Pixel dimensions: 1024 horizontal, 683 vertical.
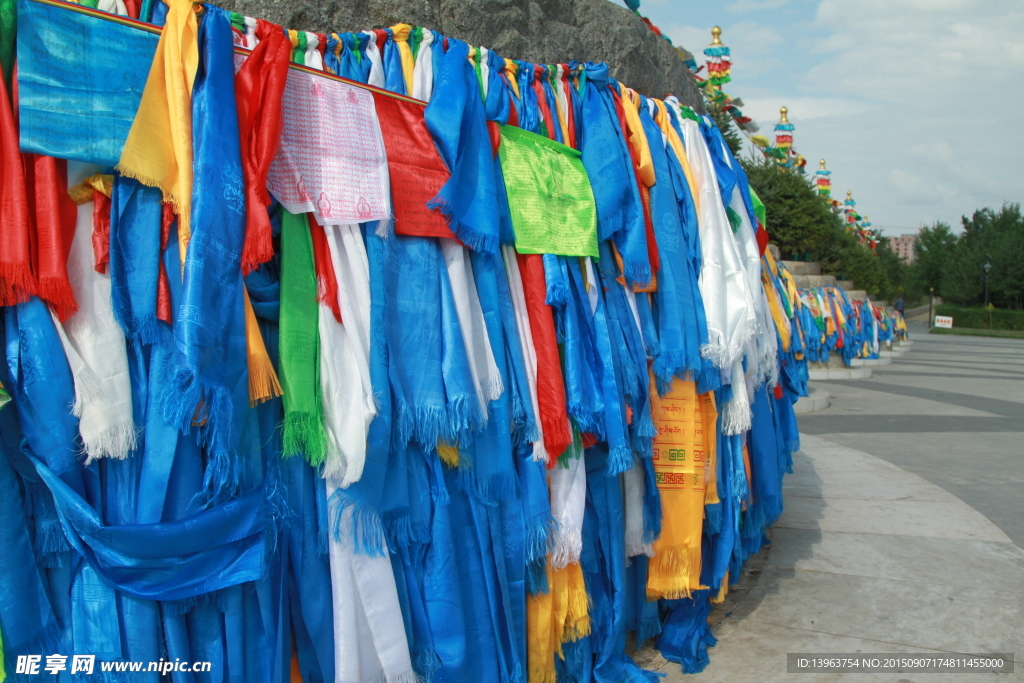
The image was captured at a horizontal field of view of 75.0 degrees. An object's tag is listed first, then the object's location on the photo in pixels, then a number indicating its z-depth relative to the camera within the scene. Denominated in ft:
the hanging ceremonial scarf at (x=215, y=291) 4.90
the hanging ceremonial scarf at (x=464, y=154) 6.57
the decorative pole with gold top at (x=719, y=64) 50.65
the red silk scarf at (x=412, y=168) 6.42
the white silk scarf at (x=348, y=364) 5.57
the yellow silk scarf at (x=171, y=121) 5.12
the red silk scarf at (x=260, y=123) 5.30
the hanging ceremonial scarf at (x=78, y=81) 4.75
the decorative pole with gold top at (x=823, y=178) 82.32
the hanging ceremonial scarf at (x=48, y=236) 4.74
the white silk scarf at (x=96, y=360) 4.83
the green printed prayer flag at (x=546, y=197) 7.30
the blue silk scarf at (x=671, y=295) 8.35
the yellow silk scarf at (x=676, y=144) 9.56
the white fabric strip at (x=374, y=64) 6.76
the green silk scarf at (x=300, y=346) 5.48
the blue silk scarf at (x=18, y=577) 4.64
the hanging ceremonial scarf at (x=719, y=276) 8.82
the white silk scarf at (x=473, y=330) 6.53
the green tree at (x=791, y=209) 46.88
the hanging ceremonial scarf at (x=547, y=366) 7.04
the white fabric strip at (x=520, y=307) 7.20
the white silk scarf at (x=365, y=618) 5.59
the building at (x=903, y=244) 367.60
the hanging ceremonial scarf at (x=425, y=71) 6.97
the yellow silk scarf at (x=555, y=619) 7.09
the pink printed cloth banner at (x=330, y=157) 5.78
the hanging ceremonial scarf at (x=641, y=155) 8.68
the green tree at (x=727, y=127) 43.04
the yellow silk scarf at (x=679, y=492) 8.61
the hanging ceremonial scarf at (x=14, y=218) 4.58
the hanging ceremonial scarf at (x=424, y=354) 6.03
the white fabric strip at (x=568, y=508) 7.10
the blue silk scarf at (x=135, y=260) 5.12
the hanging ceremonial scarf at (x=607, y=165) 7.98
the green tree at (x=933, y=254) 157.79
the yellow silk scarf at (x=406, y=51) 6.88
